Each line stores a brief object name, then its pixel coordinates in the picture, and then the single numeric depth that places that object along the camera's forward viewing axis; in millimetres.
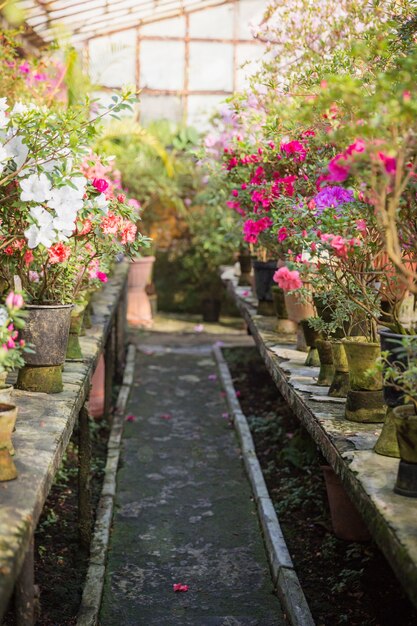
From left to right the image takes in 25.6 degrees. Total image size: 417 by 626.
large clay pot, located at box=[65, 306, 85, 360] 4652
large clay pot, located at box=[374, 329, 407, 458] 3109
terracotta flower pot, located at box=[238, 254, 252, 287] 8664
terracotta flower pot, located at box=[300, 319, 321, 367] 4867
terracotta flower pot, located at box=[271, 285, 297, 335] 6055
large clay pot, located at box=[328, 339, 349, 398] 4043
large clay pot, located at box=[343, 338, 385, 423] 3535
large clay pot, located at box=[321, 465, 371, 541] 4258
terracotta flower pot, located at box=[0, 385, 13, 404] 3195
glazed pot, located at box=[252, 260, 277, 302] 6855
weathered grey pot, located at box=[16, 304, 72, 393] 3852
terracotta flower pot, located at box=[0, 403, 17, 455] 2711
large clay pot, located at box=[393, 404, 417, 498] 2723
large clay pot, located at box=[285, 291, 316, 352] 5434
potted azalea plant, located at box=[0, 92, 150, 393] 3346
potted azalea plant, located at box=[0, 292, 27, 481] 2582
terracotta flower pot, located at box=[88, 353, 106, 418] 6668
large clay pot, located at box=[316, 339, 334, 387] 4332
